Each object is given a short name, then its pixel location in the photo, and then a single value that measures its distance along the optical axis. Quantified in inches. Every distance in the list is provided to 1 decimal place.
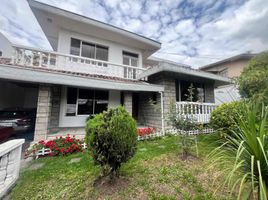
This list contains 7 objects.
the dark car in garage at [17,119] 274.4
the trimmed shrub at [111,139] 101.3
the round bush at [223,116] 212.0
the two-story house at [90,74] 232.5
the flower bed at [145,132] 260.1
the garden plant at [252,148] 61.5
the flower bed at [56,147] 191.8
